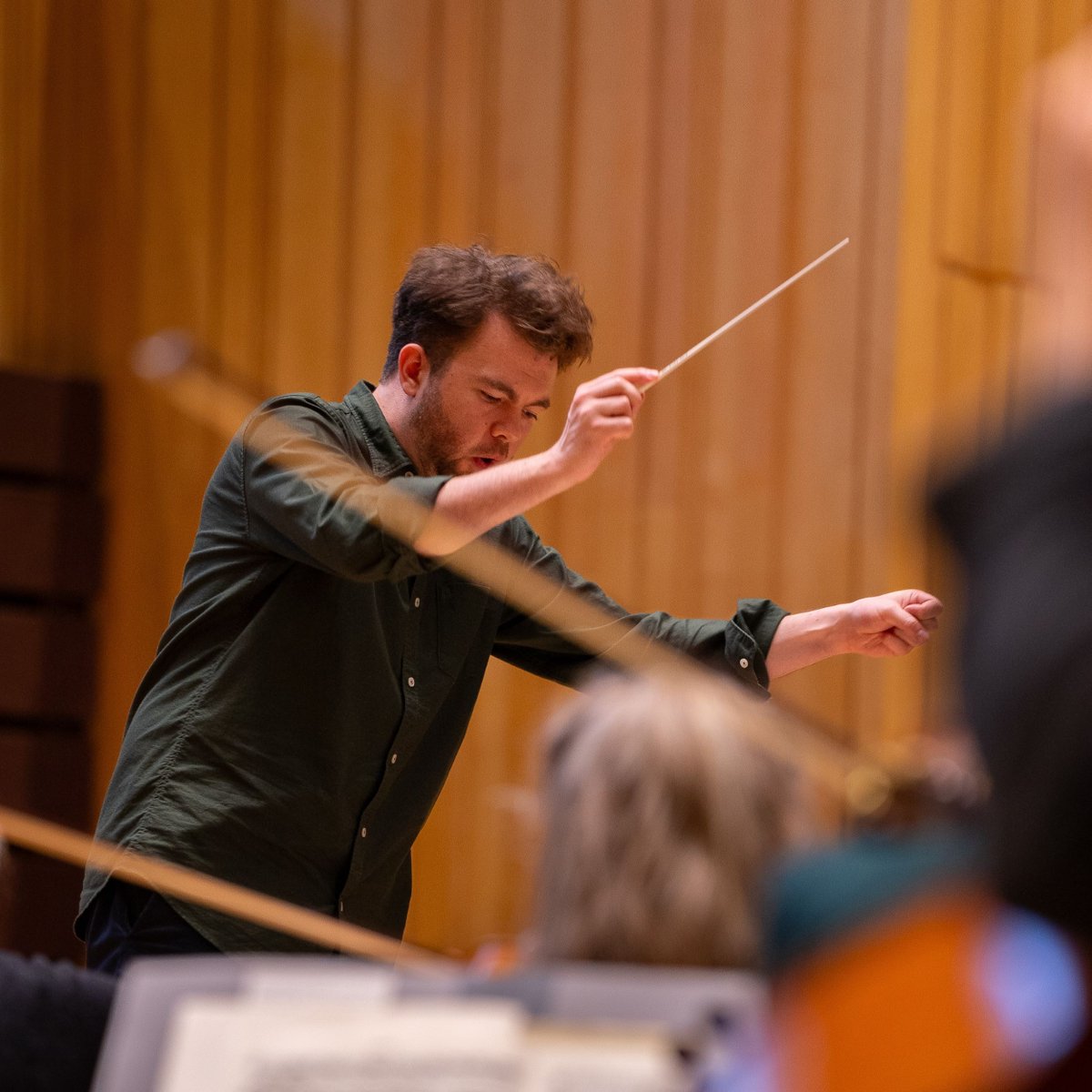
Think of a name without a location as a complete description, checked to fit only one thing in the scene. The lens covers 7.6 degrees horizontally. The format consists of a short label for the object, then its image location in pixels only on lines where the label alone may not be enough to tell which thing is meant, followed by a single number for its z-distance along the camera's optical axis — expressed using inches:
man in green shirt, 336.6
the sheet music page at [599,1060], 300.8
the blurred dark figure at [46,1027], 320.0
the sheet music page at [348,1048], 304.5
